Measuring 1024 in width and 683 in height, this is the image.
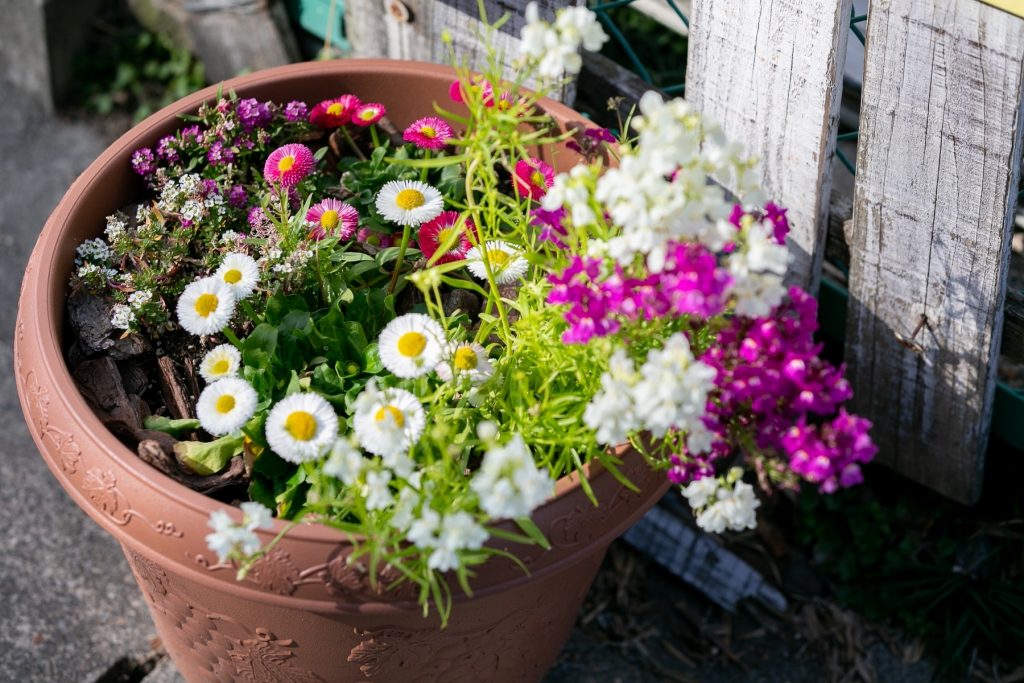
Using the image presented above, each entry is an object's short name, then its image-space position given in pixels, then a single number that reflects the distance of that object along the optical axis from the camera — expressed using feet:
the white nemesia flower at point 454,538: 3.75
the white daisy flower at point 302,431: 4.48
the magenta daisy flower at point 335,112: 5.97
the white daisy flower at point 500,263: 5.03
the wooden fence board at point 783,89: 5.45
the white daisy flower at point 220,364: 4.81
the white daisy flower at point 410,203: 5.38
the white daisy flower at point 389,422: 3.99
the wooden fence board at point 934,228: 5.09
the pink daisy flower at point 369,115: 5.90
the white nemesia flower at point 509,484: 3.64
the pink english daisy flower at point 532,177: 5.20
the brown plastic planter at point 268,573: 4.35
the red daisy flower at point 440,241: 5.33
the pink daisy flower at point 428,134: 5.63
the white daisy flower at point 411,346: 4.54
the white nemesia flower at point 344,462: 3.78
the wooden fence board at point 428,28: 6.41
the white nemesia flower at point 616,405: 3.66
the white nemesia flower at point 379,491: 3.81
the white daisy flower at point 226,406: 4.59
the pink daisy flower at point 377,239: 5.70
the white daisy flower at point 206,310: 4.77
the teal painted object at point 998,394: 6.42
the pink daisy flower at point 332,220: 5.36
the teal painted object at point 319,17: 8.63
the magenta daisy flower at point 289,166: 5.56
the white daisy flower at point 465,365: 4.66
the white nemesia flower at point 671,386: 3.55
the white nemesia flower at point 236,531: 3.92
